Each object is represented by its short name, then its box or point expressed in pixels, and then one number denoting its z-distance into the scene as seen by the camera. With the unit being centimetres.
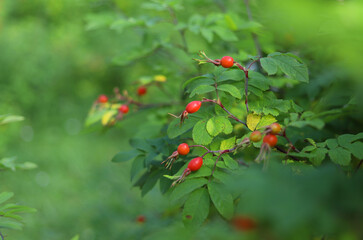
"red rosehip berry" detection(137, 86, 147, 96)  110
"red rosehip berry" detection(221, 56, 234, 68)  79
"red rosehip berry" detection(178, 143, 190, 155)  78
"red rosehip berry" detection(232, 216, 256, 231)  61
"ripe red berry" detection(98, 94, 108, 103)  106
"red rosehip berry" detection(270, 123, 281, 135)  72
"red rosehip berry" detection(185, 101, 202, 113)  78
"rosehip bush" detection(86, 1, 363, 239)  62
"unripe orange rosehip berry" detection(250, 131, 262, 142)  72
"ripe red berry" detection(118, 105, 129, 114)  101
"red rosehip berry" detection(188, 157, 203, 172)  76
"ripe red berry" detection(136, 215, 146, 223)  116
